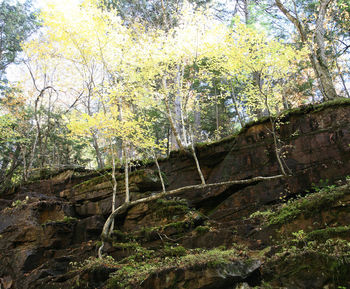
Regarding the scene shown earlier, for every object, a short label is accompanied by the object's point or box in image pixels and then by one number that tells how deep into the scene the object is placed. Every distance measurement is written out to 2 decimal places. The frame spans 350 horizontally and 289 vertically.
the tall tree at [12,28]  20.38
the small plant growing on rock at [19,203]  11.08
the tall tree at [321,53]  11.43
